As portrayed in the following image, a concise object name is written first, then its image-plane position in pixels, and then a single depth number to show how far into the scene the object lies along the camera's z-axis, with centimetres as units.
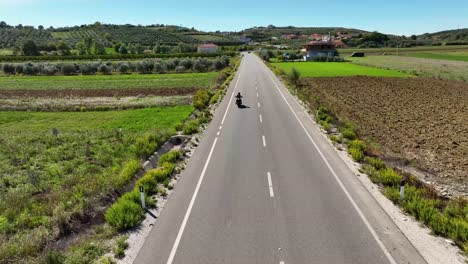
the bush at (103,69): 7925
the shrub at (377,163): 1659
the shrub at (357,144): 1925
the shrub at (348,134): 2194
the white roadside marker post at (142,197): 1281
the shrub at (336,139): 2130
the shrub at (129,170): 1527
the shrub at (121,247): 1009
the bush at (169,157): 1798
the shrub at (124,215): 1155
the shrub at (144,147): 1925
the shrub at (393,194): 1327
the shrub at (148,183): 1438
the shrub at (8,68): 8050
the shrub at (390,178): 1466
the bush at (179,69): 7984
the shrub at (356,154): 1799
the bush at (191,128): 2401
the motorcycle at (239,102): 3394
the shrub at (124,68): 8056
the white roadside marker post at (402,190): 1303
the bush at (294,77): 5119
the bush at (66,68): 7775
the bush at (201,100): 3441
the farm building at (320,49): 11659
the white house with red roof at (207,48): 15359
